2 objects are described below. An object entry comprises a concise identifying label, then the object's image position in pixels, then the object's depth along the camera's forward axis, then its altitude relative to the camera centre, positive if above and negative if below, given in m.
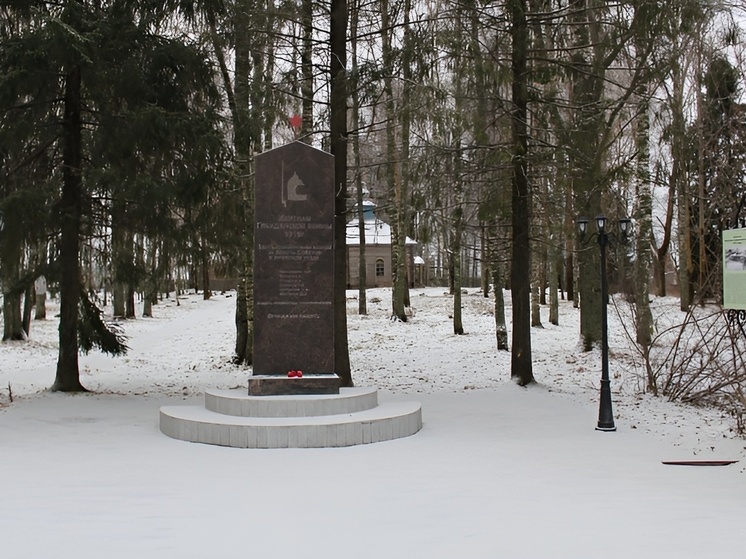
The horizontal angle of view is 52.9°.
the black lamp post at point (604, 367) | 9.81 -1.08
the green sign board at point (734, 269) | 8.52 +0.15
